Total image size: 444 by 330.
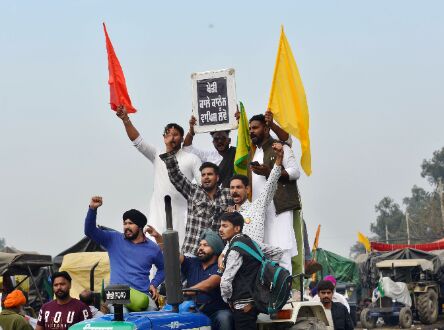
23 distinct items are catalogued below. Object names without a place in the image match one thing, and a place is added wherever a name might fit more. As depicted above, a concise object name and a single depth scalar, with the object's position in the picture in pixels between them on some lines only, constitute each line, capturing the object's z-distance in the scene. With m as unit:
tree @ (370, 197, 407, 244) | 115.36
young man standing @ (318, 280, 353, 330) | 12.05
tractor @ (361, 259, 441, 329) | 31.73
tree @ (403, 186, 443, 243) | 87.31
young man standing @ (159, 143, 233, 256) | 9.80
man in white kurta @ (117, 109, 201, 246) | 10.41
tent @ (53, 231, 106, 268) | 25.03
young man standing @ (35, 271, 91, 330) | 9.30
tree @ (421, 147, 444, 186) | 116.94
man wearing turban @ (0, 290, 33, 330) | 11.40
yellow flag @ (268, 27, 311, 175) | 10.98
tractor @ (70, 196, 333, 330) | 7.06
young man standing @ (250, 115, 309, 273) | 10.00
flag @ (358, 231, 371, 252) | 44.50
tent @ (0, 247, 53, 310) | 18.00
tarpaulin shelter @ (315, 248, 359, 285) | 47.19
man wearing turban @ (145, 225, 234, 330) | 8.41
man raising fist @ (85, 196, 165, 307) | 8.92
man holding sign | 10.89
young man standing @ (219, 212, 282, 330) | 8.27
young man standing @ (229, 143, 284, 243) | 9.55
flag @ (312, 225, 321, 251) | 19.39
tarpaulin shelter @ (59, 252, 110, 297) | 22.39
